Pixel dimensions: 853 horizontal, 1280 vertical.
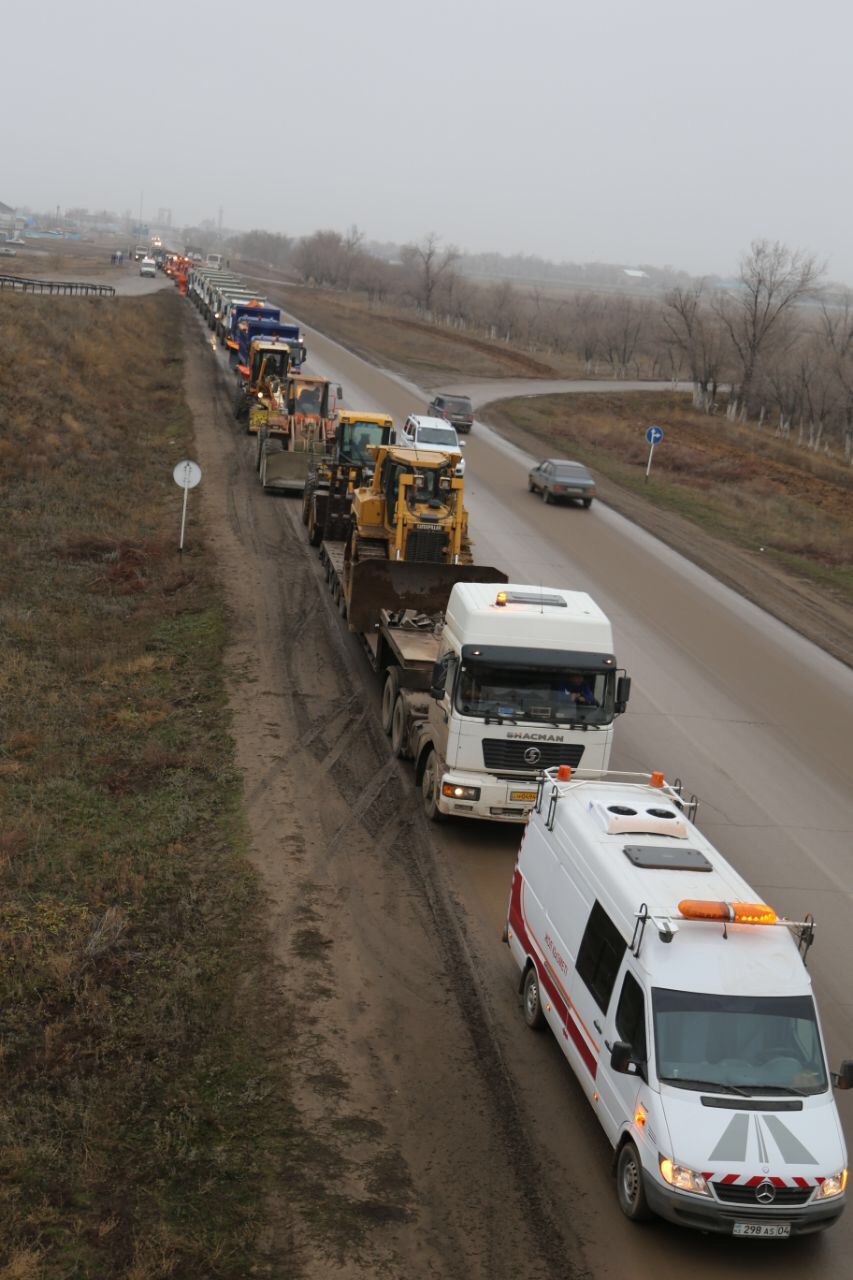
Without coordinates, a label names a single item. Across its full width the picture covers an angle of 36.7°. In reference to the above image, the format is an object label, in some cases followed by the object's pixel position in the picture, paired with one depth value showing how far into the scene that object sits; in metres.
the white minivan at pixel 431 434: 39.66
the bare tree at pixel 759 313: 81.00
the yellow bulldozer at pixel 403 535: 20.58
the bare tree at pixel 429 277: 138.00
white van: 8.40
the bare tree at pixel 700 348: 82.06
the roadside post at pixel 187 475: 26.14
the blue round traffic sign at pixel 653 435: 44.03
